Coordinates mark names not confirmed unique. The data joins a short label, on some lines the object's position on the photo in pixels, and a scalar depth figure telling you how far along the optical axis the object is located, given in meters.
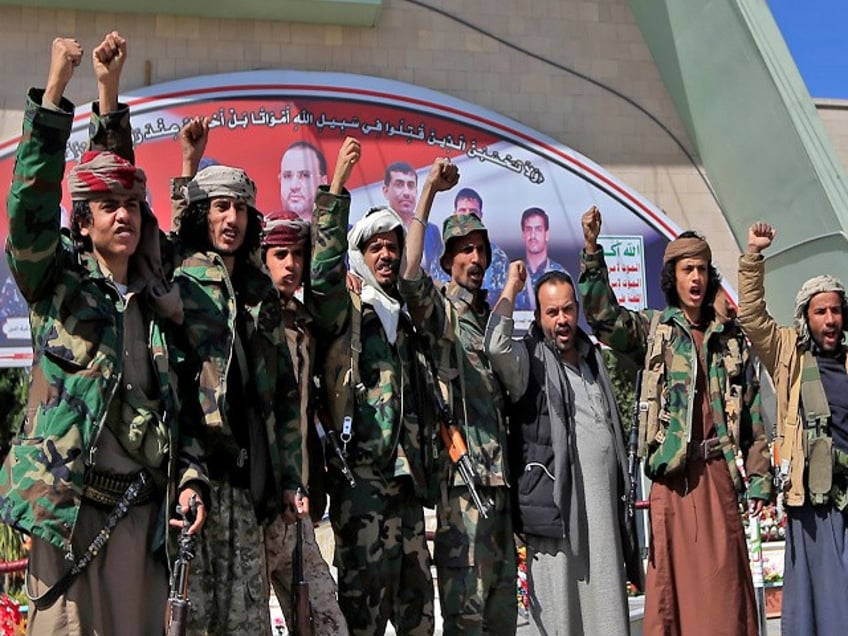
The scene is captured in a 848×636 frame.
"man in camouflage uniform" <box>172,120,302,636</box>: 2.62
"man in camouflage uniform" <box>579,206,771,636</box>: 3.70
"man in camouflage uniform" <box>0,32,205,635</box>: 2.25
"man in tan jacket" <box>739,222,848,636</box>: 3.89
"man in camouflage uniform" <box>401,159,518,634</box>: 3.39
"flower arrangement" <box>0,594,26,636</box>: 4.45
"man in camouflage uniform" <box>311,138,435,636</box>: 3.17
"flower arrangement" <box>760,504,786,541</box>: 6.74
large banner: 7.23
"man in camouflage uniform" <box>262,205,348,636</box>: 3.06
